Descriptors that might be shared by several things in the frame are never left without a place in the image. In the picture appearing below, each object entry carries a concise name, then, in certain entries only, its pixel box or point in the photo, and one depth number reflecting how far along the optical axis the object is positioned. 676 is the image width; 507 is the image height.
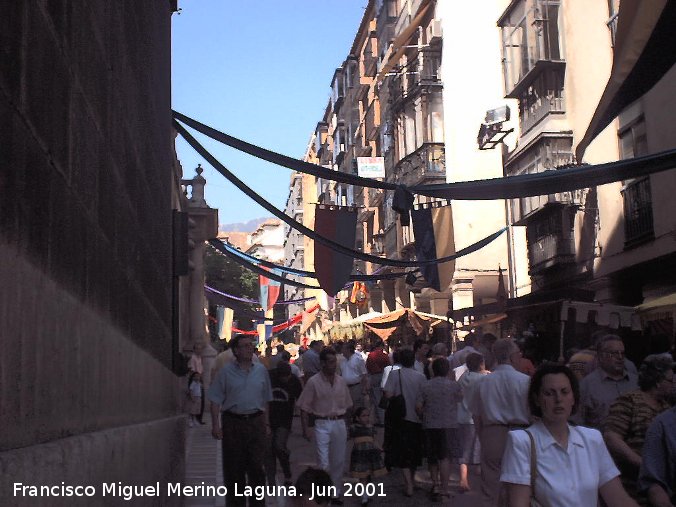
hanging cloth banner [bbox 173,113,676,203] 8.45
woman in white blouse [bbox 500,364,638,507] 3.86
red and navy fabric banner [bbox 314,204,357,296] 15.14
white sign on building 41.01
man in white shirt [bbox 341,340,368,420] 17.17
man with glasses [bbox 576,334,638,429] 7.04
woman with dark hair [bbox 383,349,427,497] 11.22
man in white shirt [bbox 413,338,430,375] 15.98
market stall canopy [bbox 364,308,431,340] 25.80
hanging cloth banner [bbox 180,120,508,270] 9.59
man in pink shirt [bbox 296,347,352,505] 9.98
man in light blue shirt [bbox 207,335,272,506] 8.88
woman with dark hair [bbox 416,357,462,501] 10.99
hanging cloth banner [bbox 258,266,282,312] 51.93
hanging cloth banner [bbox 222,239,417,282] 15.17
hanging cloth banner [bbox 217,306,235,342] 44.53
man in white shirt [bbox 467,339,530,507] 8.22
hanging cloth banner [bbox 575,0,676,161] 6.99
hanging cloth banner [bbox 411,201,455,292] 16.25
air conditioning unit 32.34
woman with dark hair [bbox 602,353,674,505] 5.46
